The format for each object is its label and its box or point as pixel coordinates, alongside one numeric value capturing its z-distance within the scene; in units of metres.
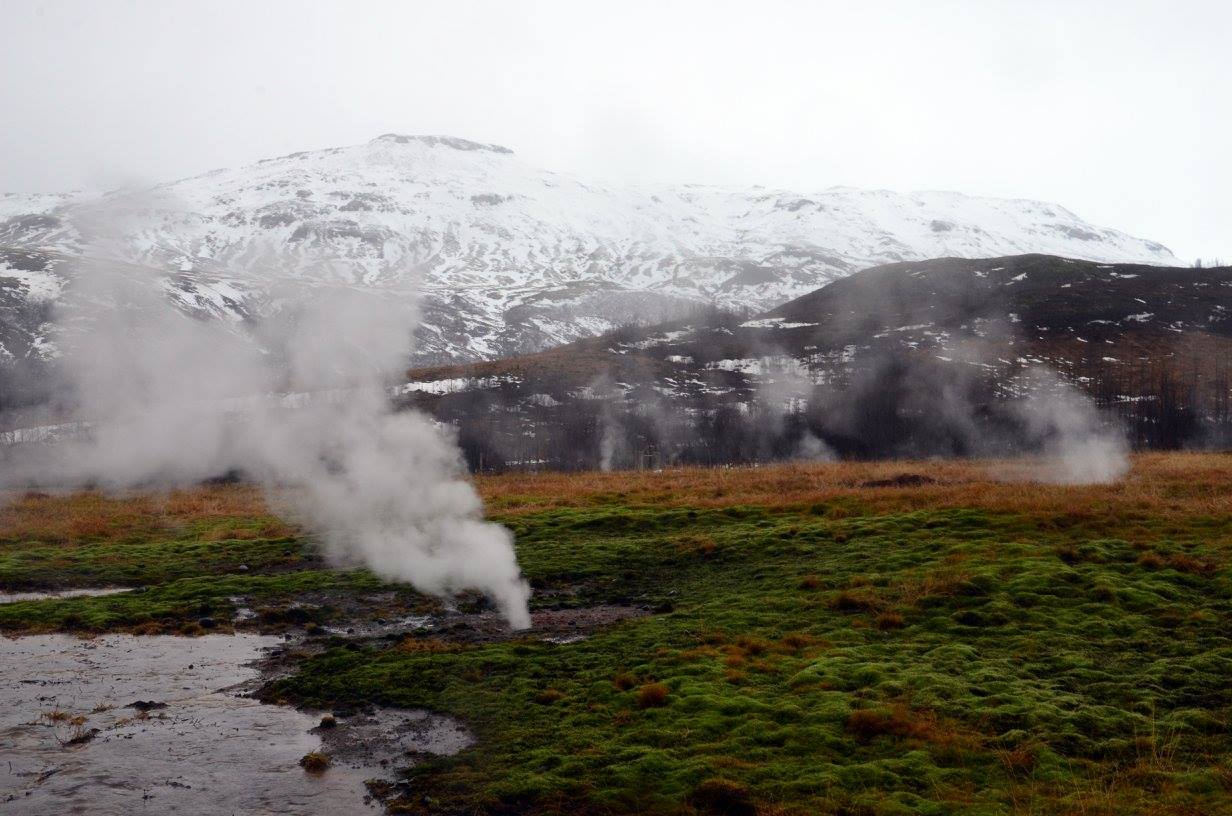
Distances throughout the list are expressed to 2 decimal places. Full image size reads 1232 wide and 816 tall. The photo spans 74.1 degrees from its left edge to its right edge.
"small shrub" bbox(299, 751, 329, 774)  13.18
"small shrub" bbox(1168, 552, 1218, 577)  22.39
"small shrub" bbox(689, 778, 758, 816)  11.30
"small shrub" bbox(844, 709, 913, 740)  13.55
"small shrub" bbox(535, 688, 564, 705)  16.02
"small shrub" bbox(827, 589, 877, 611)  21.64
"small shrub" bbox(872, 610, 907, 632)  19.91
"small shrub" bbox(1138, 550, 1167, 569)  23.39
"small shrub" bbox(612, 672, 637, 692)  16.48
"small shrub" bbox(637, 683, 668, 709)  15.34
